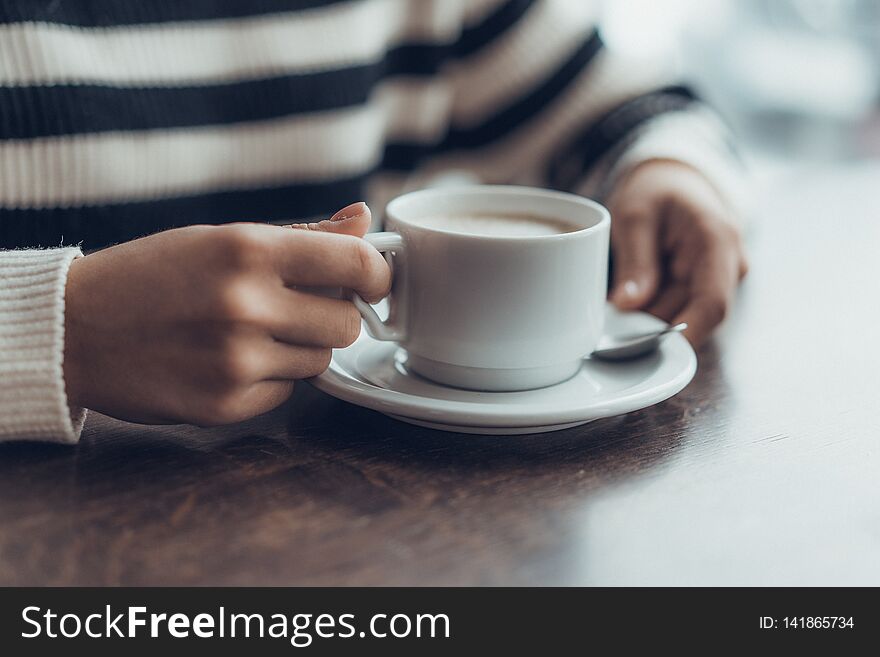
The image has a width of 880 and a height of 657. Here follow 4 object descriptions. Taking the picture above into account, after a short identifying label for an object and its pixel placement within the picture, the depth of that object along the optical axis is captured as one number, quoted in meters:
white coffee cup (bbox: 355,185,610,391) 0.55
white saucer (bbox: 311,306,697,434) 0.52
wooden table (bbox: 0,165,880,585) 0.42
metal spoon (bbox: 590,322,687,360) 0.64
